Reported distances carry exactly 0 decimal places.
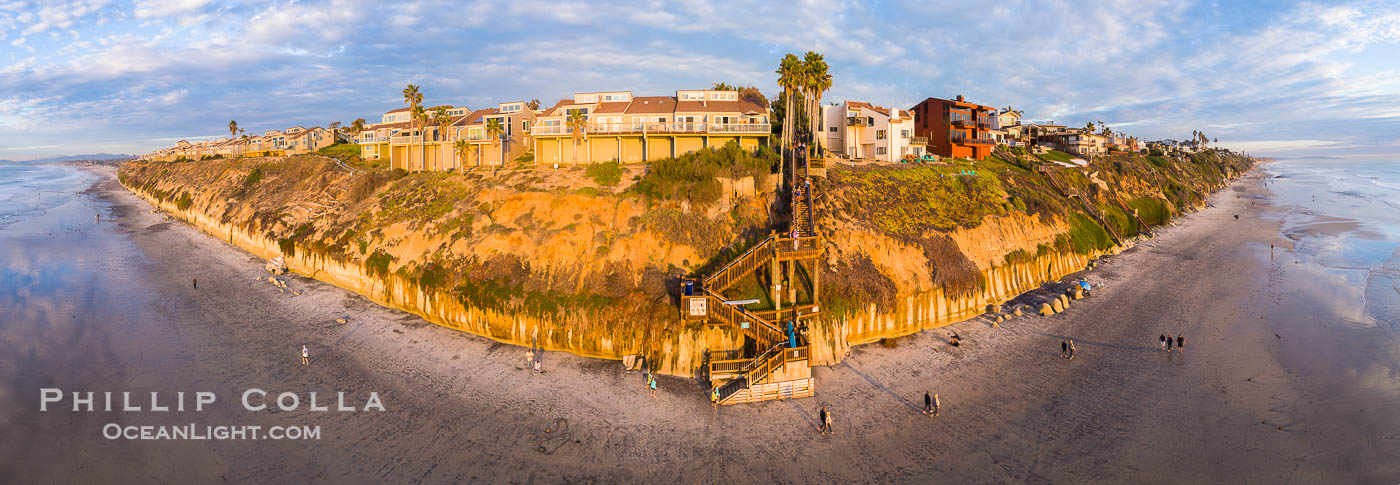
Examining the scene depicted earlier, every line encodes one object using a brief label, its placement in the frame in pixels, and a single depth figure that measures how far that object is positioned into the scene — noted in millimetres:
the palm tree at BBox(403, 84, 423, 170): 57038
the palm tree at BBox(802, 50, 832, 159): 42219
